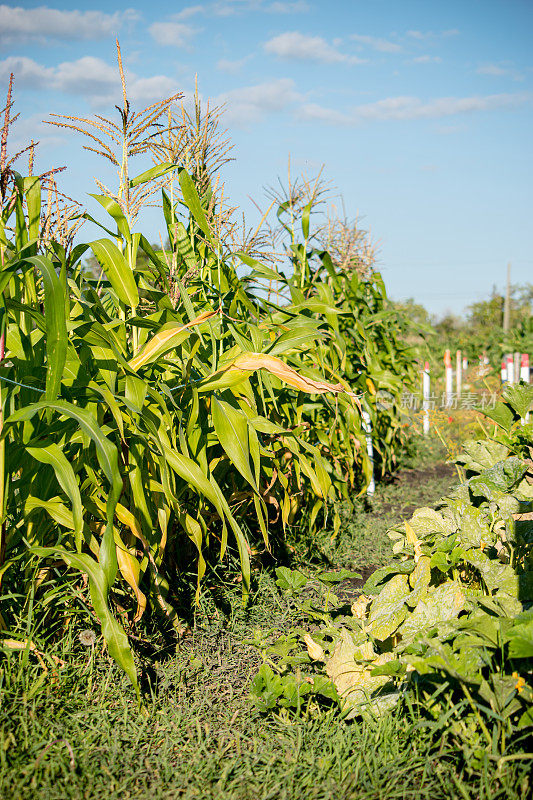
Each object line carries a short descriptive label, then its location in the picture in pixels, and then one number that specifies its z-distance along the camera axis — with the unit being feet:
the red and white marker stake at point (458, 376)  38.11
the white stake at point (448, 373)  34.47
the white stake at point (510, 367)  31.17
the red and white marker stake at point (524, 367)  31.96
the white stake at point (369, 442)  14.69
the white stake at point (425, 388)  27.68
